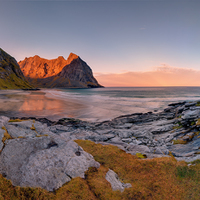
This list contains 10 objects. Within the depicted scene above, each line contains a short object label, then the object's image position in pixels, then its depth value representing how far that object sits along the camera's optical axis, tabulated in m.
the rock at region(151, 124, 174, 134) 19.19
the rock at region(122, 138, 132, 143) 15.20
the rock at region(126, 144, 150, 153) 11.38
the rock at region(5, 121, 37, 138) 8.79
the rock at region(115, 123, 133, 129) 22.58
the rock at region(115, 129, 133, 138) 17.02
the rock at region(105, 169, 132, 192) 6.18
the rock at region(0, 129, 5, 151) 6.99
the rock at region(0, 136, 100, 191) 5.74
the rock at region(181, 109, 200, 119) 18.45
